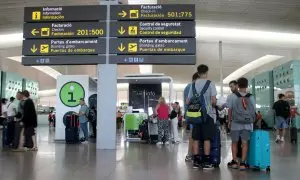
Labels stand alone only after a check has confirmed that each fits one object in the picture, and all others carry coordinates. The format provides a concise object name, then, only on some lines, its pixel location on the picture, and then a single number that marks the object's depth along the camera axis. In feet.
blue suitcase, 19.74
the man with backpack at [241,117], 19.94
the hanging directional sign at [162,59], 29.25
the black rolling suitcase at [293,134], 39.70
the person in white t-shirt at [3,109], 35.75
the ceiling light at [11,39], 66.28
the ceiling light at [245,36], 64.54
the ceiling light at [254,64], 88.72
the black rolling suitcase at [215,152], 20.72
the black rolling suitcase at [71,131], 38.60
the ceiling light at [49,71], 105.89
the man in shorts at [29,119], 29.30
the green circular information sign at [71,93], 41.96
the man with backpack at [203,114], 19.80
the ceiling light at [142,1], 48.82
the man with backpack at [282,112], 37.45
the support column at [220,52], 71.61
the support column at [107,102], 30.50
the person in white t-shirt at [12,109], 31.73
